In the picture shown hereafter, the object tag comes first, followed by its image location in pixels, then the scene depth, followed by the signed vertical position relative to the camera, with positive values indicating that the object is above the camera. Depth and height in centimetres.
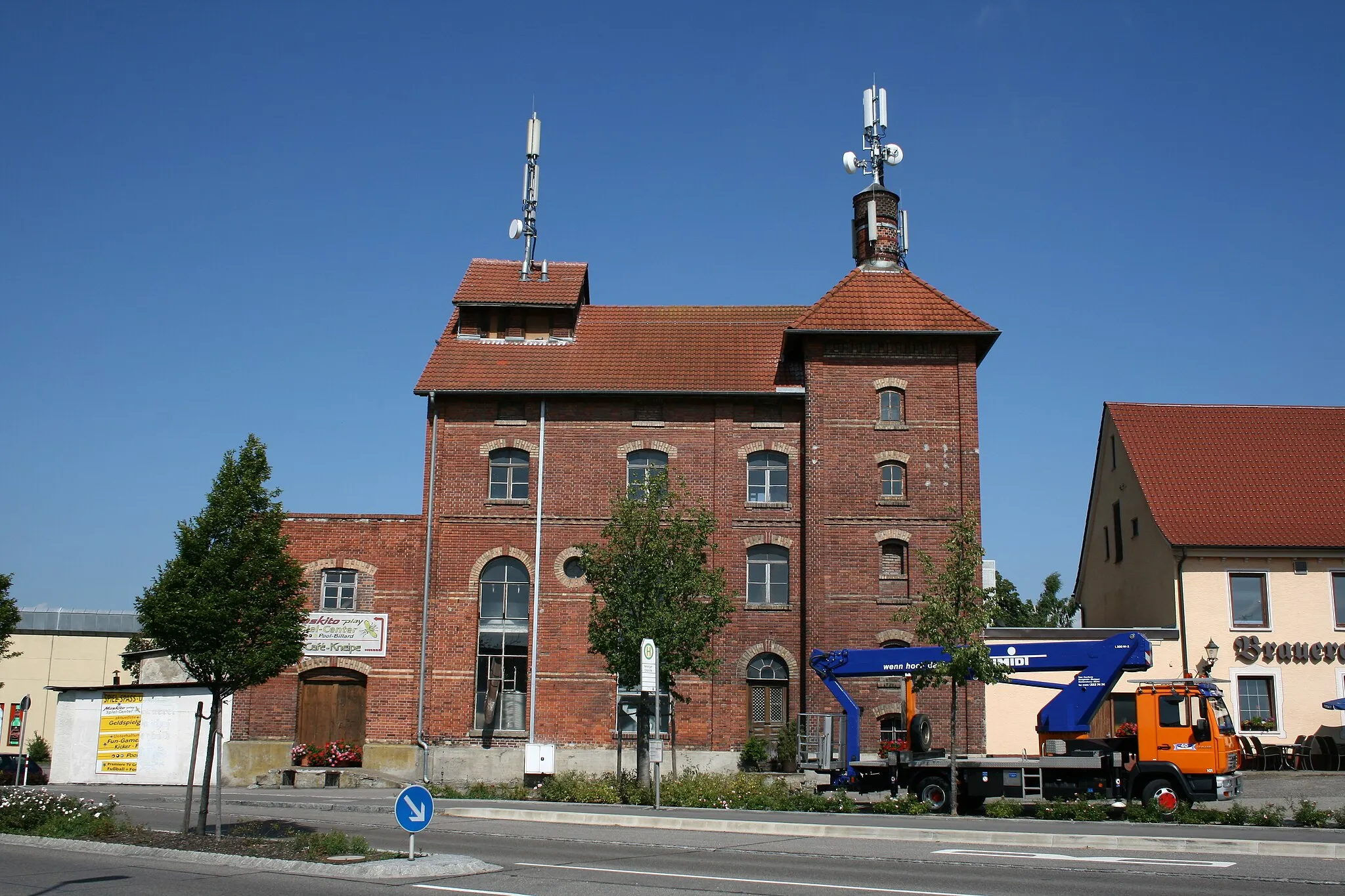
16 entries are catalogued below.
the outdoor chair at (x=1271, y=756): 2958 -91
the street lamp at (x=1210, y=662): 3005 +134
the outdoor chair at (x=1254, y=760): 2931 -102
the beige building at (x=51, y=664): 5428 +123
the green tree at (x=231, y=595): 1780 +147
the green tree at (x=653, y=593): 2602 +239
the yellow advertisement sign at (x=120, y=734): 3378 -111
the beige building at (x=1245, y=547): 3089 +438
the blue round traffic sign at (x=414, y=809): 1311 -116
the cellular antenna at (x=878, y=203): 3603 +1493
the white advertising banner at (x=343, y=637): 3198 +156
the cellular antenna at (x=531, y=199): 3775 +1566
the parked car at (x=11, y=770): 3134 -205
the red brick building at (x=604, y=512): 3139 +467
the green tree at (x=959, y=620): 2350 +178
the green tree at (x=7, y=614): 3288 +205
